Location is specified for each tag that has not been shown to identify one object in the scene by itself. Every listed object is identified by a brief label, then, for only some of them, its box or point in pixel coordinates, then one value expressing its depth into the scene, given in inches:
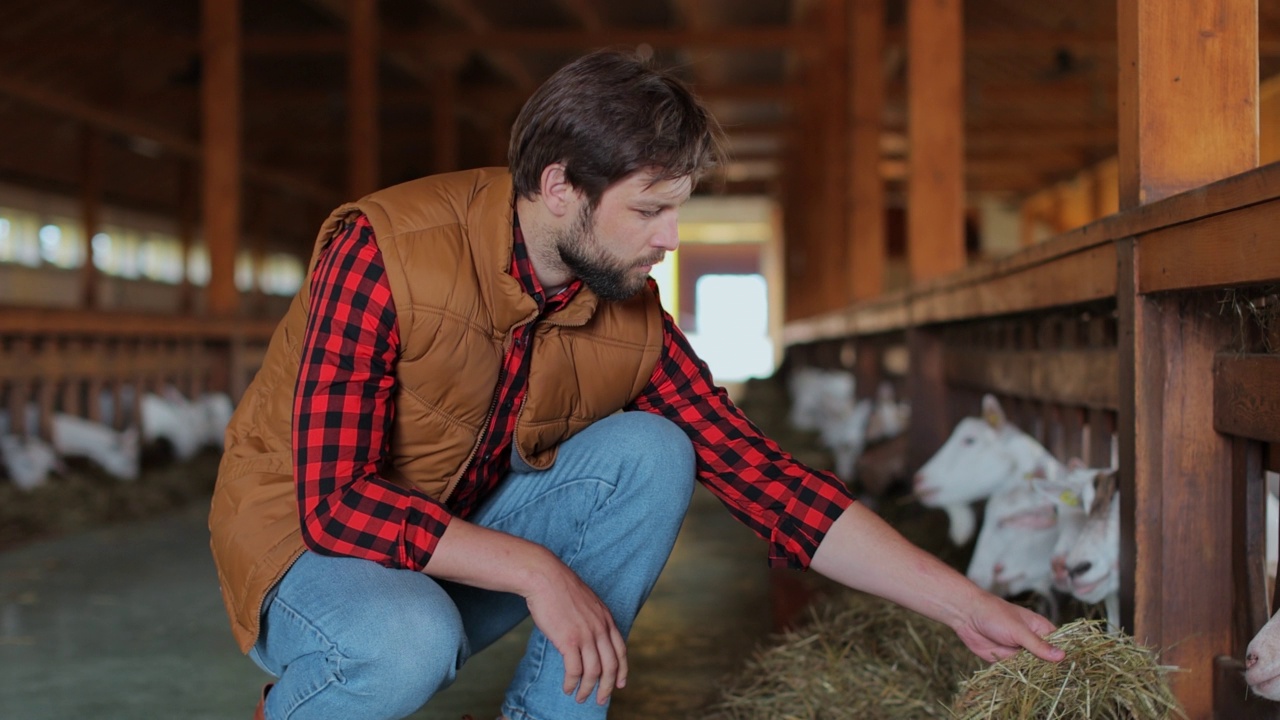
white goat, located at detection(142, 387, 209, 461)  239.3
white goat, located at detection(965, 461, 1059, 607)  93.5
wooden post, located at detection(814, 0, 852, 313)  339.3
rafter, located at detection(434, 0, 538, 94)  368.2
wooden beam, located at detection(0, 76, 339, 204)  276.5
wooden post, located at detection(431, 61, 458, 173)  429.1
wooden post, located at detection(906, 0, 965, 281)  176.4
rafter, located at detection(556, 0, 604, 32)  357.7
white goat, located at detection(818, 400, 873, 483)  200.4
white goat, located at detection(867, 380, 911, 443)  195.9
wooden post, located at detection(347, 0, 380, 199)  335.3
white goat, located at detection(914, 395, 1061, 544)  112.6
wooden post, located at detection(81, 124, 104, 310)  411.5
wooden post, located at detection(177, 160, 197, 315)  538.0
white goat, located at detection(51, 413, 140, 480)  214.8
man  61.5
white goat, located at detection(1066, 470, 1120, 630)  80.7
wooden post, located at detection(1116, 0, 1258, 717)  72.7
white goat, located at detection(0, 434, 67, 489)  195.6
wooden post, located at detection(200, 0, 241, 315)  258.5
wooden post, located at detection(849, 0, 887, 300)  252.7
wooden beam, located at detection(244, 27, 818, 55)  372.5
